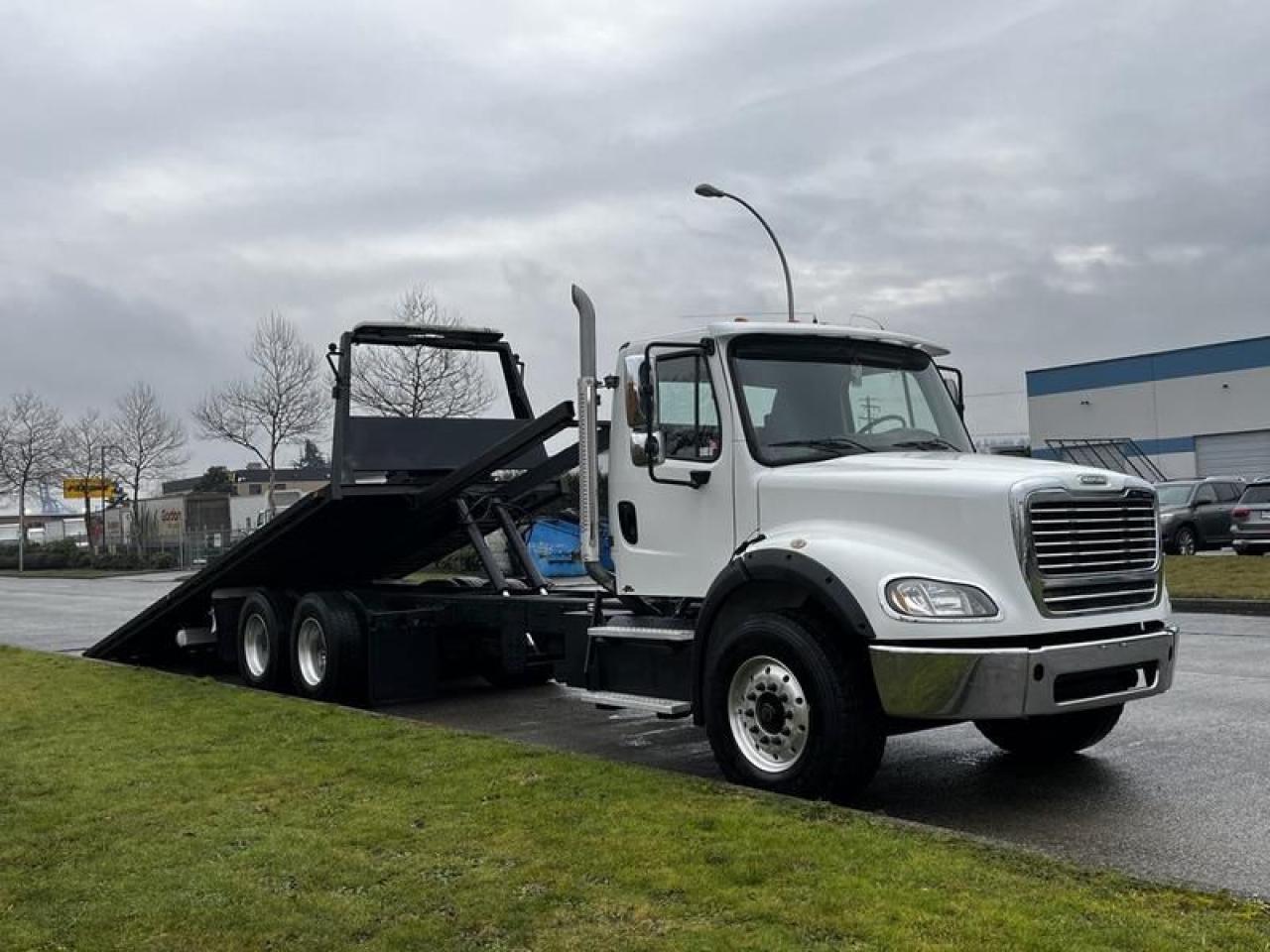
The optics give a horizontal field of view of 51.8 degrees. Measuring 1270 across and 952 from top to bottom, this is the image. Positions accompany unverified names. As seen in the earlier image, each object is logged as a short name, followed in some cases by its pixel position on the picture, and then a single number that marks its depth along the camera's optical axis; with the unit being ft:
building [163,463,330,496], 252.44
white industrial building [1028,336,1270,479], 159.53
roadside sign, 200.24
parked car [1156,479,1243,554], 89.76
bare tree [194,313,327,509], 149.07
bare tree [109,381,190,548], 197.36
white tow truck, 19.86
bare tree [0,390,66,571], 210.18
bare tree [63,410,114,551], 209.97
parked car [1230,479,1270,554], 79.10
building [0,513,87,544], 325.83
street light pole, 82.28
